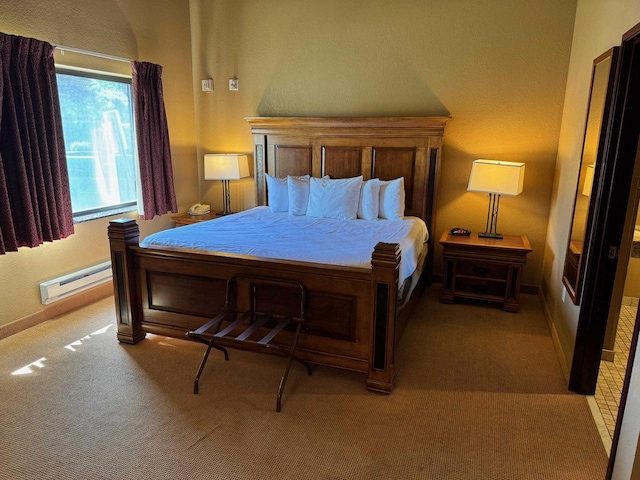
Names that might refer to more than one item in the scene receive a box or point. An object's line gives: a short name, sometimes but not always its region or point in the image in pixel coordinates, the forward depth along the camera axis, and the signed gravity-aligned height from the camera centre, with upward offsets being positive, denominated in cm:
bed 248 -85
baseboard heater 341 -112
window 369 +2
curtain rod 340 +74
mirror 242 -13
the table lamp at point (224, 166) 466 -22
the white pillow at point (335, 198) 397 -47
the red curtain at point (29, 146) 297 -2
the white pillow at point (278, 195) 432 -48
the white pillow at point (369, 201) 396 -49
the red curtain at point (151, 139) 414 +5
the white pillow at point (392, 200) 395 -48
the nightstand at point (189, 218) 460 -77
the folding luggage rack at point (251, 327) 243 -105
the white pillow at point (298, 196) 415 -47
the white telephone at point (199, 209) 482 -70
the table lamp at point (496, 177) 365 -25
